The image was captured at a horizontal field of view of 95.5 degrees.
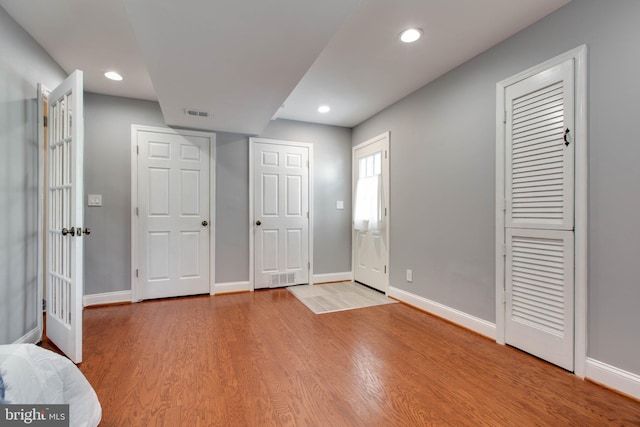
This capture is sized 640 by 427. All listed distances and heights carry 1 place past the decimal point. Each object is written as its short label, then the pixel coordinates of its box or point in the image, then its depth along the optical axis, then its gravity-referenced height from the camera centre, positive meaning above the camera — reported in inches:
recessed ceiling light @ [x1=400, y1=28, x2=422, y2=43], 86.6 +54.0
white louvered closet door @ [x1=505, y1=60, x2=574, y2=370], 75.8 -0.7
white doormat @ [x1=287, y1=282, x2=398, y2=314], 129.5 -42.2
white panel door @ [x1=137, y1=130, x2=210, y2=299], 137.7 -1.8
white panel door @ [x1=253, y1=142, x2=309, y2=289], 158.7 -1.7
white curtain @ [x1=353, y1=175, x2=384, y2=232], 152.7 +3.7
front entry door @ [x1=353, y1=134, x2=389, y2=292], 149.7 -0.1
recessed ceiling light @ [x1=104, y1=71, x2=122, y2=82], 112.3 +52.9
